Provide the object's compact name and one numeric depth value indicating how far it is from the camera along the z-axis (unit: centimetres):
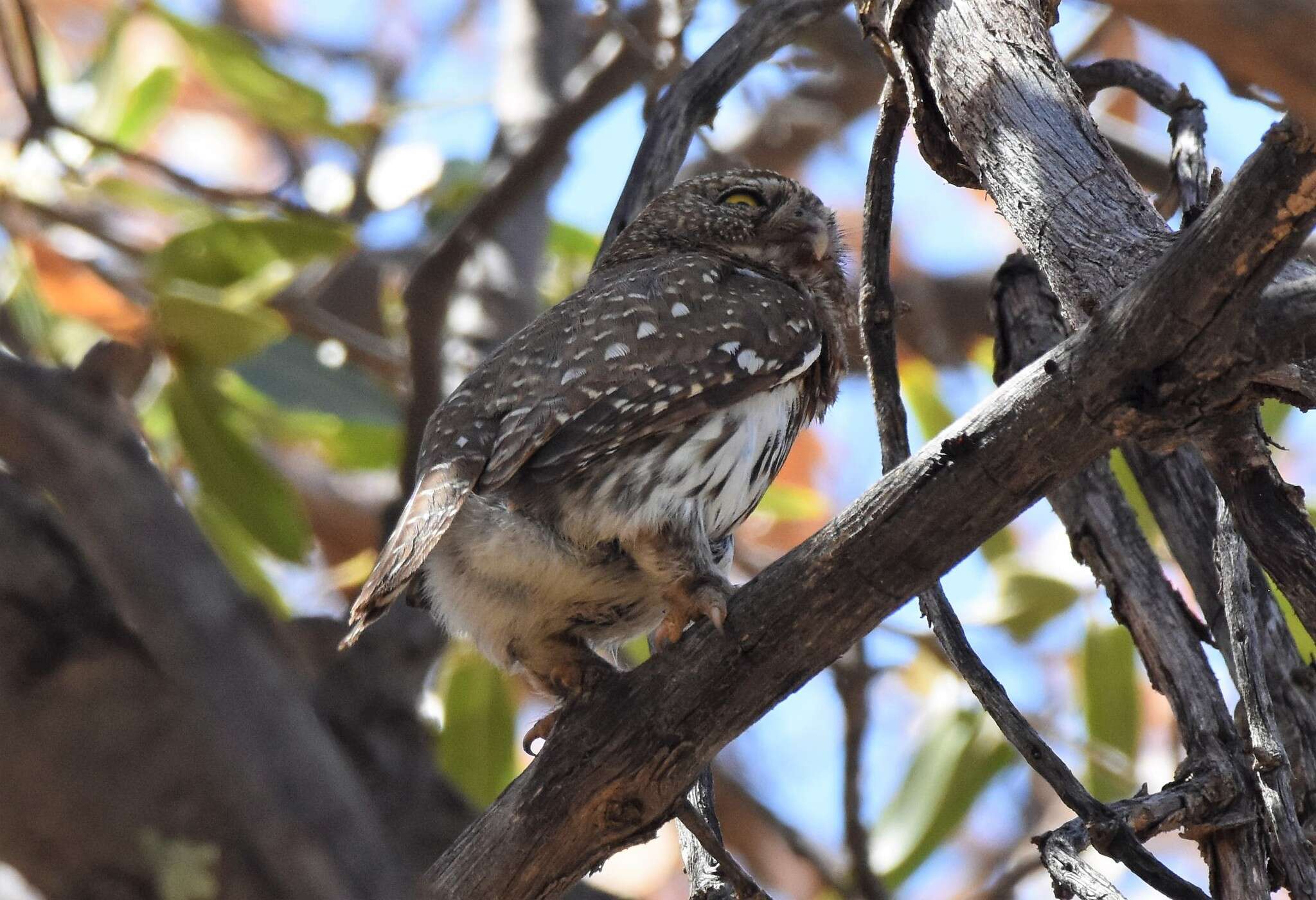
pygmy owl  680
